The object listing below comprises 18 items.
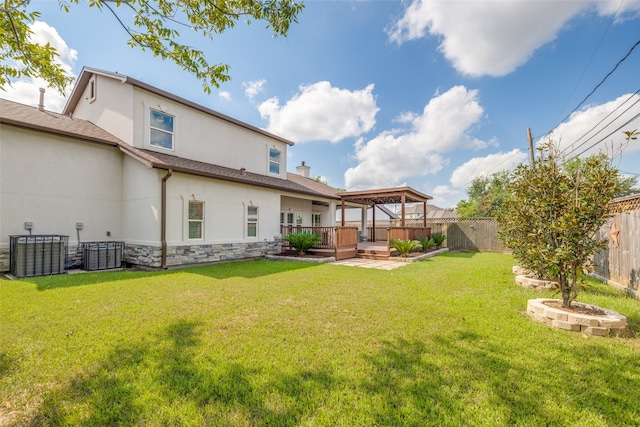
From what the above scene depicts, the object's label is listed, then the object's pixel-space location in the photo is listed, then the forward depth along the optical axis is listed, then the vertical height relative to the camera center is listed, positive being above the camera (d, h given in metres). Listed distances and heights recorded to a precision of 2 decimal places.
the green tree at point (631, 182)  28.05 +4.30
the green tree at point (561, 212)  4.10 +0.18
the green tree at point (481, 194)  34.59 +3.96
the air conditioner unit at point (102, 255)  8.37 -0.89
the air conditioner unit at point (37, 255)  7.07 -0.75
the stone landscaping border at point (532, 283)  6.23 -1.37
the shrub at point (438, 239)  15.77 -0.86
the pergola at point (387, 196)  13.83 +1.55
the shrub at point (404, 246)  11.57 -0.91
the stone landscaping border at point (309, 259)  10.58 -1.33
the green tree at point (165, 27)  4.20 +3.11
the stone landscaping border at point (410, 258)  11.29 -1.44
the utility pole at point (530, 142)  14.04 +4.09
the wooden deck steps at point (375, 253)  11.94 -1.27
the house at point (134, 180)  7.99 +1.53
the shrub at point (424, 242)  13.88 -0.92
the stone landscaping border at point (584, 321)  3.67 -1.35
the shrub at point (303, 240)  11.26 -0.63
